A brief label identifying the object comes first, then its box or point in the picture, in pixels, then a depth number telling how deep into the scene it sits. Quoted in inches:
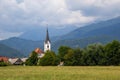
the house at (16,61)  7471.5
